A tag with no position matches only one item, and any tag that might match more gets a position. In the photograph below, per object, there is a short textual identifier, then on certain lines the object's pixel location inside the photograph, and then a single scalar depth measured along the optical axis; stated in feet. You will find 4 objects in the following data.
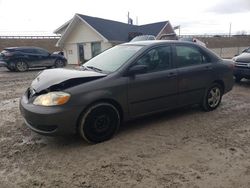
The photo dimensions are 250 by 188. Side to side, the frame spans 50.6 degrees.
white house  75.41
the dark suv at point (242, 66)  29.01
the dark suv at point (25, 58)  56.46
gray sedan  12.91
